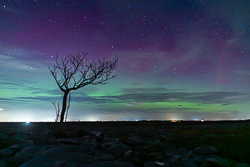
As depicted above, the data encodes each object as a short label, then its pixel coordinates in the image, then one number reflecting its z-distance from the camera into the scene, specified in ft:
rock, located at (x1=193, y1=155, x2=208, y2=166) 16.55
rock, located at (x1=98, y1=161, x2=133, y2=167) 12.92
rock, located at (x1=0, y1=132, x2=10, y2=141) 27.49
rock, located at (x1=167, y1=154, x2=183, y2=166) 16.92
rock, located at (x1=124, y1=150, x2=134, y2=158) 18.93
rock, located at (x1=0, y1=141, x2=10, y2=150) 23.38
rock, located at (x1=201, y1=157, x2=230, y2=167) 13.80
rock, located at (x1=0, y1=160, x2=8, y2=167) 14.80
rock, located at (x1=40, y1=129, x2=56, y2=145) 24.17
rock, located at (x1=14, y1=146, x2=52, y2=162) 16.98
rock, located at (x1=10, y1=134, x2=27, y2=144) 26.15
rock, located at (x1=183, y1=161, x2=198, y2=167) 15.51
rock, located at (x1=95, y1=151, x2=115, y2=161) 17.69
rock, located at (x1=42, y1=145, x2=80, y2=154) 15.70
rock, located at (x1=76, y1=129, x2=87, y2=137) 32.50
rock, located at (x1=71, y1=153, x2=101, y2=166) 14.02
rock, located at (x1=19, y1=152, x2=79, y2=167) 13.29
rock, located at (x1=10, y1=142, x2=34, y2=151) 20.35
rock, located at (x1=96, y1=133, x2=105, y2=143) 27.73
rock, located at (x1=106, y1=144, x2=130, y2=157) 20.71
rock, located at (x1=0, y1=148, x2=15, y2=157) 18.64
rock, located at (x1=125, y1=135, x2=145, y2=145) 26.48
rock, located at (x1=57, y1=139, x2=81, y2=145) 24.32
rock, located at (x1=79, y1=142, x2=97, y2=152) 18.52
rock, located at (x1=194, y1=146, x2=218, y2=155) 19.18
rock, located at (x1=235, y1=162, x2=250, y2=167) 13.71
